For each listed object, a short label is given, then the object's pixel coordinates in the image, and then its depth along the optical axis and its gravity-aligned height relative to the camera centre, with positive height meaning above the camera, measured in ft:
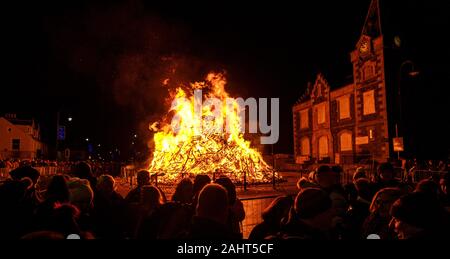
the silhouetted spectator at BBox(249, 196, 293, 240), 13.42 -2.22
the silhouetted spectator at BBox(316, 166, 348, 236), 17.22 -1.34
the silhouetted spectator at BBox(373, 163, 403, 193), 20.15 -0.96
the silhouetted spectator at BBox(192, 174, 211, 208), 19.75 -1.17
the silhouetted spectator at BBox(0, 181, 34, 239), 13.46 -1.91
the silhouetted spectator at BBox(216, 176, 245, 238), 16.30 -2.30
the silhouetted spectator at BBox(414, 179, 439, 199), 16.22 -1.25
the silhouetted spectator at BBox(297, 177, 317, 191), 20.37 -1.37
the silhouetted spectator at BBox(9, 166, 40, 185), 20.59 -0.61
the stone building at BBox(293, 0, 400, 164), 94.47 +14.88
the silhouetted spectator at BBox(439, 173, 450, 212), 17.69 -1.68
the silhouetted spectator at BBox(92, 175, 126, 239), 17.62 -2.59
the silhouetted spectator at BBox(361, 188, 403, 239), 12.84 -2.07
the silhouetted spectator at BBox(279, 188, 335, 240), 10.22 -1.73
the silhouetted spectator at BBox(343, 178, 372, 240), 14.37 -2.34
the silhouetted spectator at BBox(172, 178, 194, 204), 19.70 -1.70
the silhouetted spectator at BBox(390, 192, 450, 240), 10.23 -1.72
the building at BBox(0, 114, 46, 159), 168.73 +10.08
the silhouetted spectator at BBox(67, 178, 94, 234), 17.72 -1.80
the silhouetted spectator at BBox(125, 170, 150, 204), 20.92 -1.53
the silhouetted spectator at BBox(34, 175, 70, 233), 12.16 -1.57
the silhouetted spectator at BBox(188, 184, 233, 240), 10.89 -1.74
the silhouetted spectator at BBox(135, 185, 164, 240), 14.14 -2.27
